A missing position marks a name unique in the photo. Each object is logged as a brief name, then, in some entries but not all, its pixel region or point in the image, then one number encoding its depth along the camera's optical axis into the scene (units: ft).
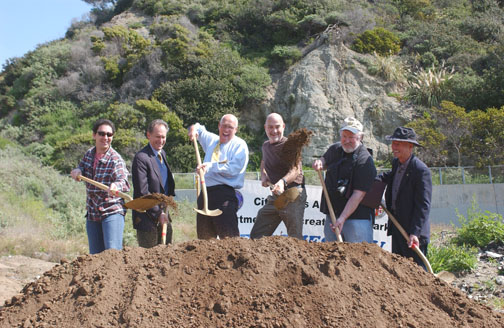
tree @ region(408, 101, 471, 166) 51.39
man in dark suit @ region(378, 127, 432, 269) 12.85
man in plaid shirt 13.64
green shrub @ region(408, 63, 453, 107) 62.13
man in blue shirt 14.62
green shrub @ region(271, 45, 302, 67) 76.54
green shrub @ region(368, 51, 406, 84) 68.23
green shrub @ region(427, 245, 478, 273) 19.40
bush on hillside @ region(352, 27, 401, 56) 74.33
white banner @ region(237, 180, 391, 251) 23.44
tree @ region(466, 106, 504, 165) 49.11
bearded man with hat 13.66
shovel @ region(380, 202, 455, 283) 12.39
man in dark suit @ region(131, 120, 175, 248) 14.46
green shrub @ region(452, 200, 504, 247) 22.21
